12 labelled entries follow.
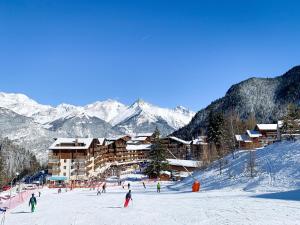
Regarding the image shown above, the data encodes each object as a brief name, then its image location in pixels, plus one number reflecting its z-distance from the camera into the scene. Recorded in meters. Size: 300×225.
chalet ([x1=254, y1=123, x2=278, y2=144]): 89.09
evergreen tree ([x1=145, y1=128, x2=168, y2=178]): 57.40
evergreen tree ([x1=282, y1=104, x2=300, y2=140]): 42.26
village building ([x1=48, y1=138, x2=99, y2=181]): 75.05
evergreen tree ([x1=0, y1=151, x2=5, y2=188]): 70.83
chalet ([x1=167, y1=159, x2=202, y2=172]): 70.48
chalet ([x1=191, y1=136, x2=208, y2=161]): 70.62
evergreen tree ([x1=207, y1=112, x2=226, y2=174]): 62.65
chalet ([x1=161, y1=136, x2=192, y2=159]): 107.60
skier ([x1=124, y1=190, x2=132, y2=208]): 23.19
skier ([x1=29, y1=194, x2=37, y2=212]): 24.67
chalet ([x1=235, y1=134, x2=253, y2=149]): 81.92
